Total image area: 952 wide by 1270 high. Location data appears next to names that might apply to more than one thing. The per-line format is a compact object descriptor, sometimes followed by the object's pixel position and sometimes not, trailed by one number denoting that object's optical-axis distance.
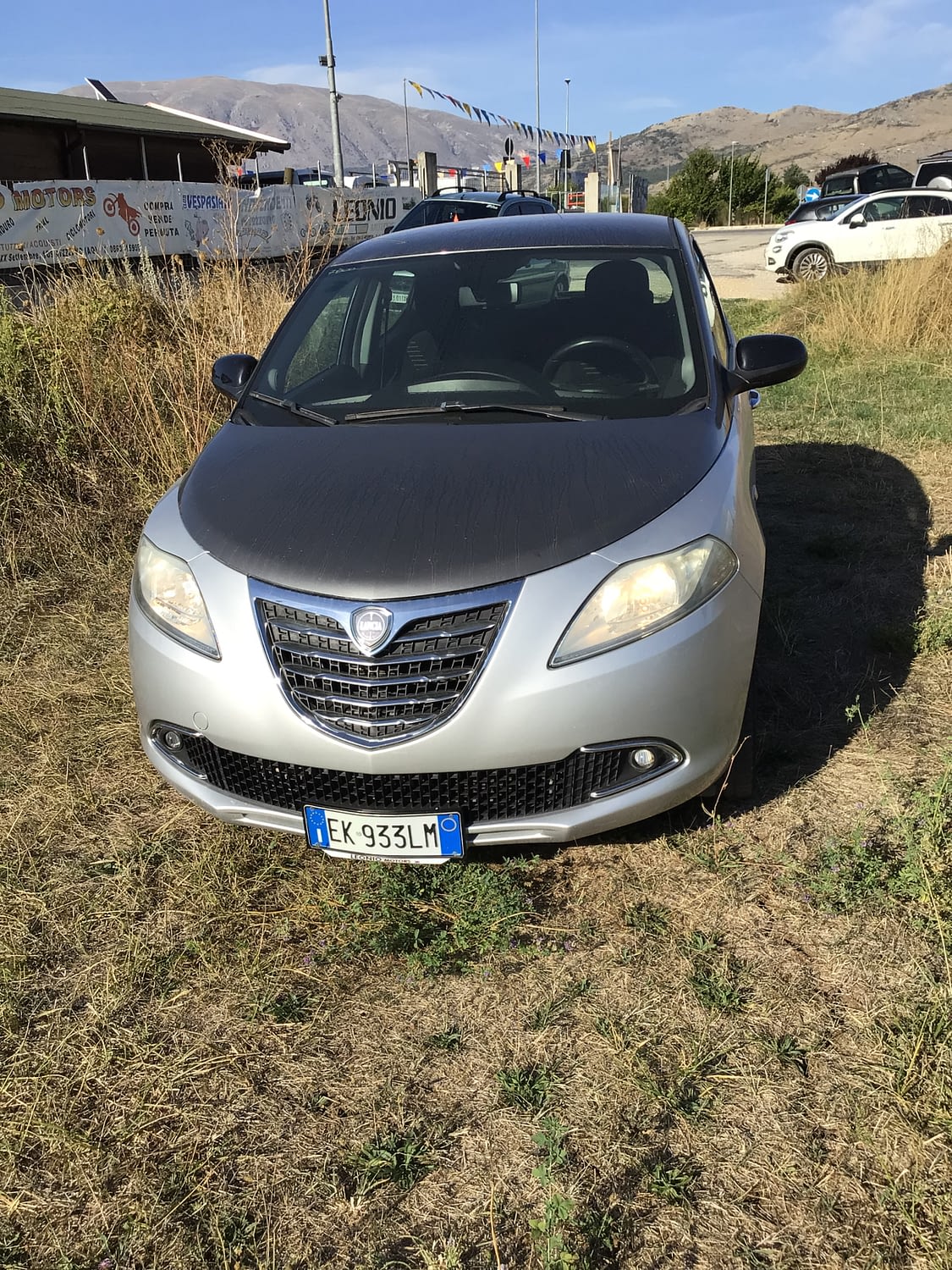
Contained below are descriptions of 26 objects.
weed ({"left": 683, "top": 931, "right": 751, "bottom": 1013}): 2.26
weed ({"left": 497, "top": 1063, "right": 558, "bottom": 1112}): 2.04
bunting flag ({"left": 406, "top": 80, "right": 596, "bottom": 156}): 37.88
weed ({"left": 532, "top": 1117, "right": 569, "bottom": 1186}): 1.83
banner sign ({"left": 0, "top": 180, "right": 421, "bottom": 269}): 6.55
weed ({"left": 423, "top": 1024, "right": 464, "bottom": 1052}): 2.21
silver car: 2.23
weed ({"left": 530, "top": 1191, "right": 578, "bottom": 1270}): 1.66
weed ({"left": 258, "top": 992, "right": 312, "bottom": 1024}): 2.31
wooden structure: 24.92
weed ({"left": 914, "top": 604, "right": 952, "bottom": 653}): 3.89
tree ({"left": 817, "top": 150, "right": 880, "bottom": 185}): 40.88
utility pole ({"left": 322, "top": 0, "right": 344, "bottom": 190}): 29.61
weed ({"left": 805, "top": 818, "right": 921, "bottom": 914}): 2.54
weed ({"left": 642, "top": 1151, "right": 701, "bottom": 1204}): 1.81
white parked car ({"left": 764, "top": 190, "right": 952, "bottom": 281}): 15.99
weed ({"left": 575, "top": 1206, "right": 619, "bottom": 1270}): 1.70
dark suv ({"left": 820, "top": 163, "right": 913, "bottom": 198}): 24.95
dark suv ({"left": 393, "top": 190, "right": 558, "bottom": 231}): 15.67
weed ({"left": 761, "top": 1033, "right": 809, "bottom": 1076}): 2.09
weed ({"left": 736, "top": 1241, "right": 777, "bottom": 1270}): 1.69
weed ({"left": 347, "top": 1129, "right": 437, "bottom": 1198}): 1.89
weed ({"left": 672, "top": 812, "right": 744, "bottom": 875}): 2.73
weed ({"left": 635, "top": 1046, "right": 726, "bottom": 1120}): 2.00
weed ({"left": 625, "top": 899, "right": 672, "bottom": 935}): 2.52
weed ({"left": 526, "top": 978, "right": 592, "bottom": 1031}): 2.25
